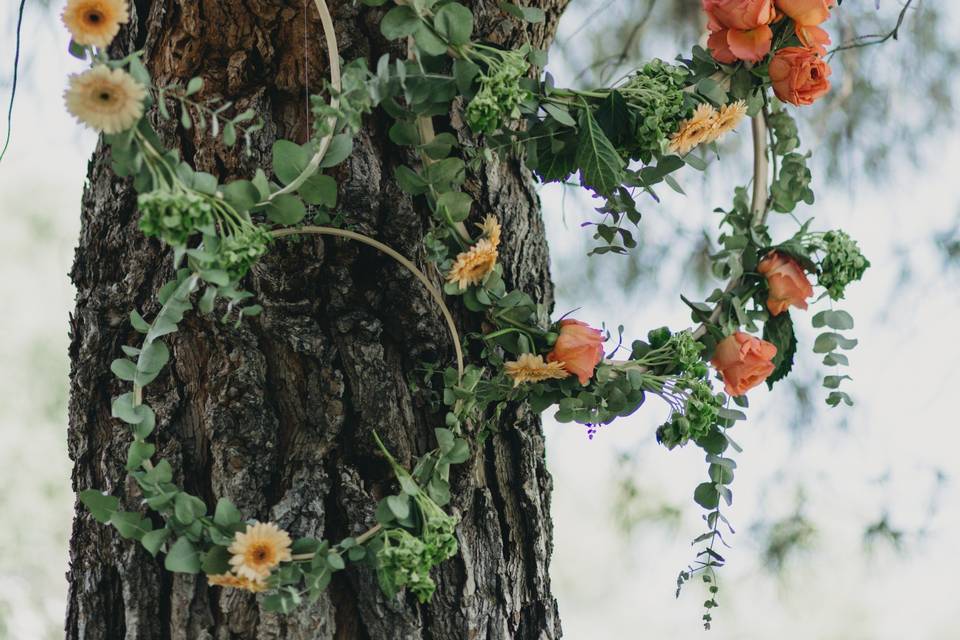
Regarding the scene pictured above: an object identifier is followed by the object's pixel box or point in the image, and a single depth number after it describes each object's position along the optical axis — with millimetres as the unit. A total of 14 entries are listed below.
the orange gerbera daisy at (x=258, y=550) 2883
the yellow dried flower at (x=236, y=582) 2893
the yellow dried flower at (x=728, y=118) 3050
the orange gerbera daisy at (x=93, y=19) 2761
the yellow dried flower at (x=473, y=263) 2943
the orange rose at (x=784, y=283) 3173
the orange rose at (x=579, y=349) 3006
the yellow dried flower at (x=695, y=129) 3025
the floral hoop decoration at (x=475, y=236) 2798
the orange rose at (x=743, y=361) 3109
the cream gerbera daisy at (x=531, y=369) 3002
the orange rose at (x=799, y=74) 3086
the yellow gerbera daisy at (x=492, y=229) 2968
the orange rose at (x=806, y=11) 3074
